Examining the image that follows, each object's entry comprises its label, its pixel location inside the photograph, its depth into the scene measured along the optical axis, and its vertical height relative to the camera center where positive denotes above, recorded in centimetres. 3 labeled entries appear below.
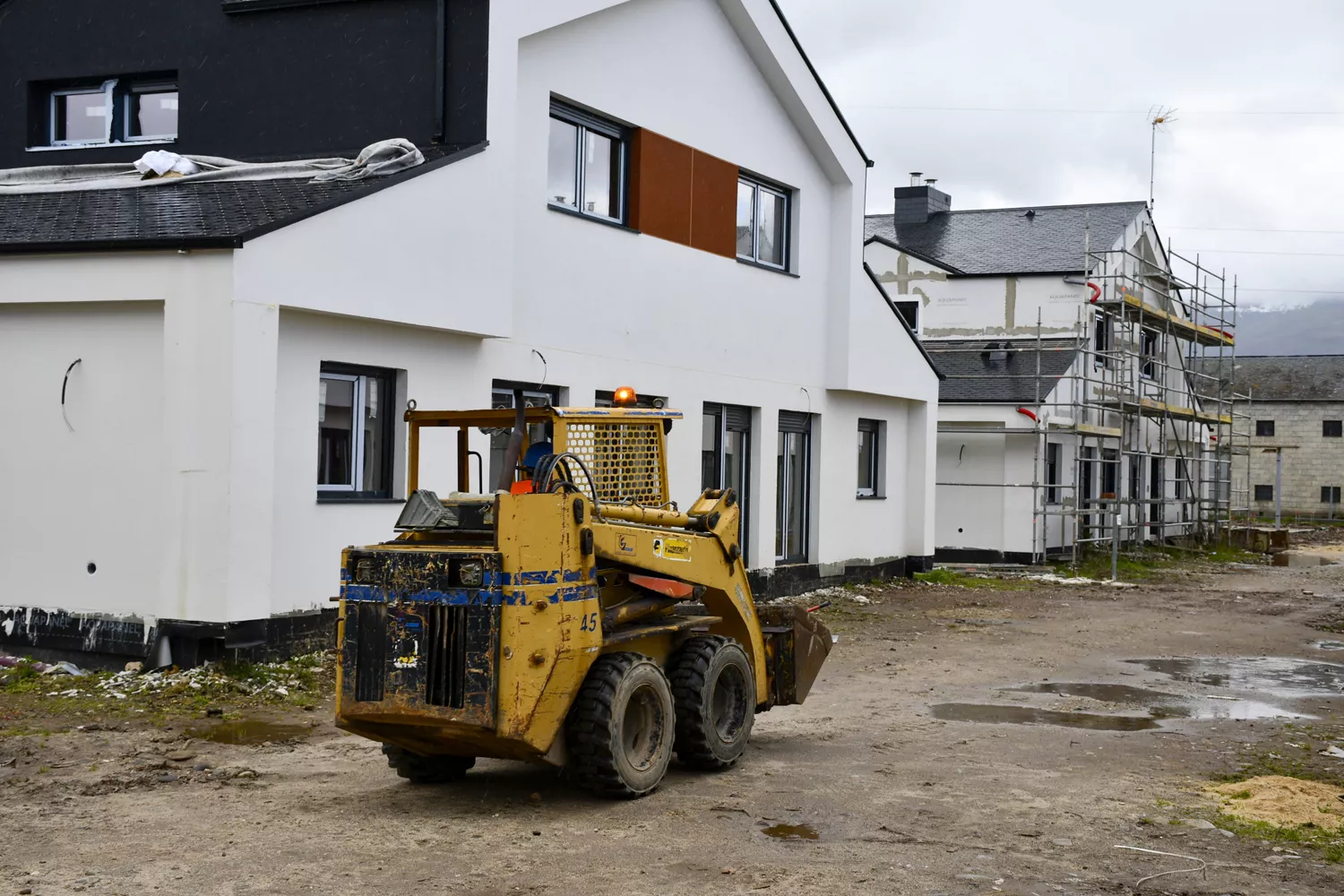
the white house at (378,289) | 1189 +177
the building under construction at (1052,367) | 2956 +257
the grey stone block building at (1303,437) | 6488 +229
